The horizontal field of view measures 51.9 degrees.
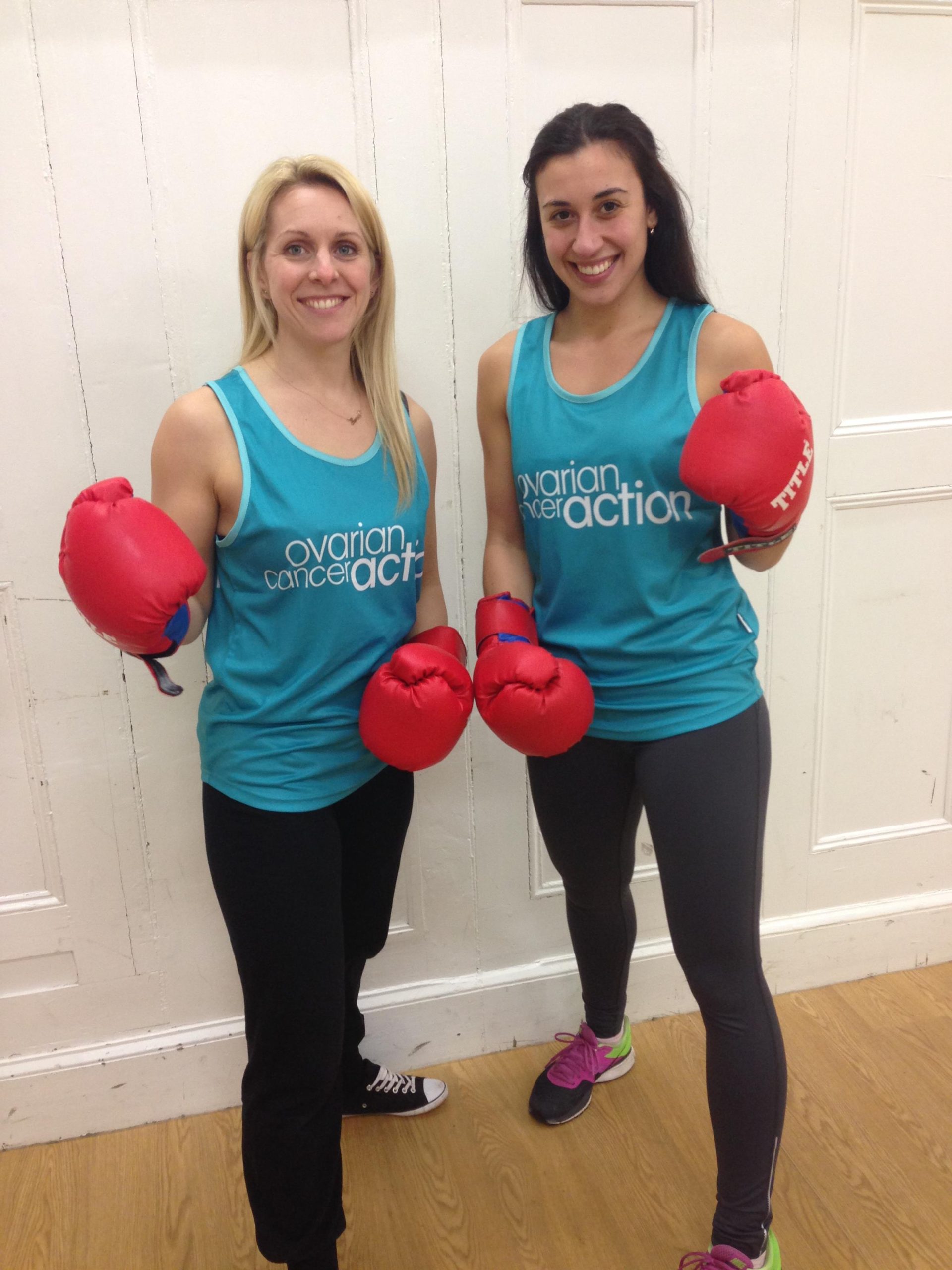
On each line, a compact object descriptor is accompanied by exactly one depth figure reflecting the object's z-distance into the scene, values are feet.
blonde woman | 4.02
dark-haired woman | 4.13
